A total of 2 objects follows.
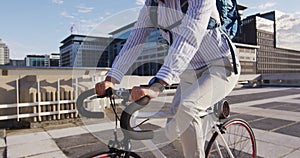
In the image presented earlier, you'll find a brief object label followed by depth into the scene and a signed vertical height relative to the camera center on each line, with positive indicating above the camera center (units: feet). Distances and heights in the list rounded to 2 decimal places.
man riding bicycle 3.61 +0.23
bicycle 3.43 -1.26
